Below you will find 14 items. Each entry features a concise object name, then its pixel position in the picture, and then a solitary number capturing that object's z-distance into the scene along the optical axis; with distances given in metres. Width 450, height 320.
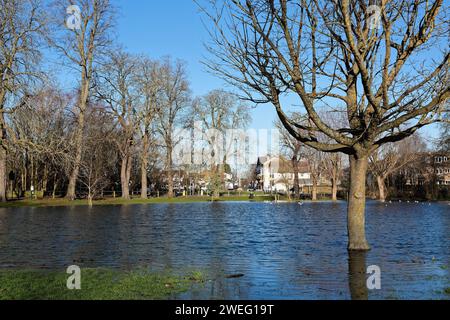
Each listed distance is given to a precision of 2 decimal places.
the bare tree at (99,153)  52.44
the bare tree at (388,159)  68.81
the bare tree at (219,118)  73.31
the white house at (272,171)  76.48
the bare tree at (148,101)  62.69
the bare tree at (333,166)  68.38
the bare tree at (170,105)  66.06
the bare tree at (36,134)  25.38
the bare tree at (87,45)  54.47
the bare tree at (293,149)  71.00
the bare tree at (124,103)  60.40
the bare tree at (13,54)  25.56
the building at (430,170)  73.50
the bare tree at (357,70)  12.26
